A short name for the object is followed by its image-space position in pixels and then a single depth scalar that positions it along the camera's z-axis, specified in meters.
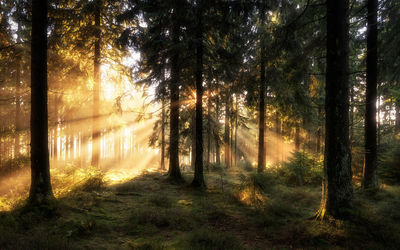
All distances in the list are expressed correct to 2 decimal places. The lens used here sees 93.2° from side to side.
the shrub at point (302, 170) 11.27
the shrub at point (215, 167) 18.25
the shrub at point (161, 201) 7.21
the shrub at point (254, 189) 7.42
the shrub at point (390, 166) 10.15
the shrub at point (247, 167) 19.62
